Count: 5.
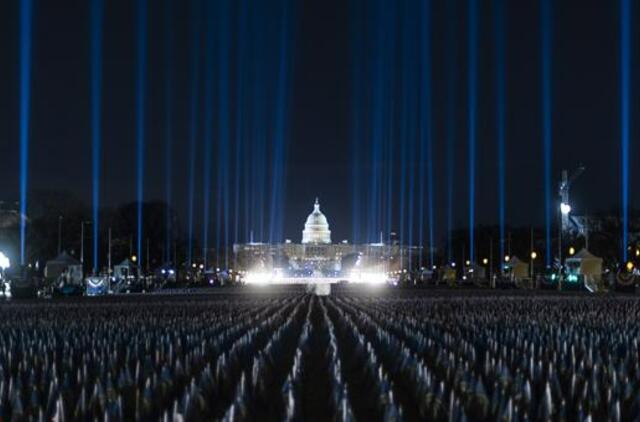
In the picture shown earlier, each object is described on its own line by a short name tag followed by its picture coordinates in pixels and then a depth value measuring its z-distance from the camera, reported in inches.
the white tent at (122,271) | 3529.8
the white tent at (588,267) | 2988.7
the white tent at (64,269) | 2962.6
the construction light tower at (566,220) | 6138.3
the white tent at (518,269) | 3917.3
